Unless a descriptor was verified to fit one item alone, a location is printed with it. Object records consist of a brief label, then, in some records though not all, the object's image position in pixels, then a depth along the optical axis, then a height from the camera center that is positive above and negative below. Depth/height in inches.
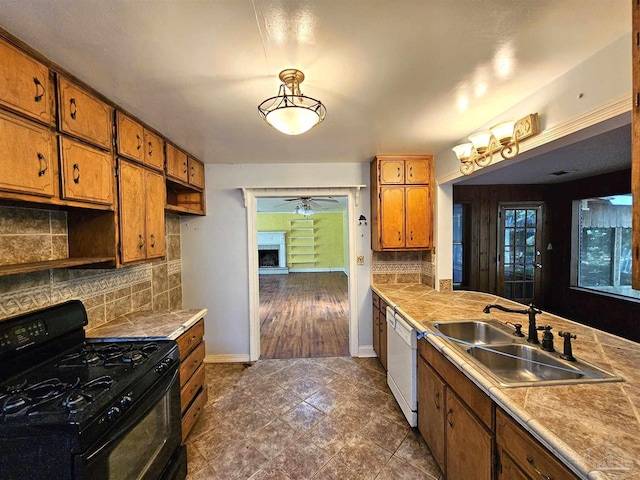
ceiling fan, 278.0 +29.5
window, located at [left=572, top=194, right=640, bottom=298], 164.7 -7.7
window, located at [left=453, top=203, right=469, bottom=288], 182.4 -7.0
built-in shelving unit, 427.8 -11.4
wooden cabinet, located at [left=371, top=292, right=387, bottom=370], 117.4 -41.4
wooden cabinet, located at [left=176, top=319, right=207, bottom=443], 80.2 -42.3
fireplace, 412.8 -25.6
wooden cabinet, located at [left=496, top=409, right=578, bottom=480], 35.7 -31.3
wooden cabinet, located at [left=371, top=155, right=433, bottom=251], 123.4 +14.1
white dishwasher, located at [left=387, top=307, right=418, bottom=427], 83.0 -42.1
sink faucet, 65.0 -22.3
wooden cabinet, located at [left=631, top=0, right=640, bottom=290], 35.3 +10.8
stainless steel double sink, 49.4 -27.1
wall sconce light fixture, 67.5 +24.7
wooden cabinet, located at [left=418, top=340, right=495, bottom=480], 50.3 -39.5
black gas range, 41.1 -27.0
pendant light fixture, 57.4 +25.5
